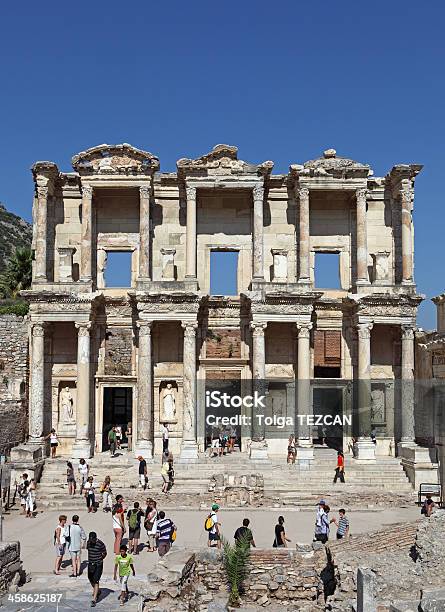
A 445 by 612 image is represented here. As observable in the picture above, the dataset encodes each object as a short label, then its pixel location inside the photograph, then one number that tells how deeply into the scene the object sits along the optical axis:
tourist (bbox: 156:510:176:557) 16.20
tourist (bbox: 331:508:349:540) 17.16
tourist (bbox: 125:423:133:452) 28.83
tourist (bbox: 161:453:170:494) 23.53
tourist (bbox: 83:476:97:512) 21.69
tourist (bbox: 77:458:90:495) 23.80
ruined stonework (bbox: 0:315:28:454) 28.70
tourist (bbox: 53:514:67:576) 15.36
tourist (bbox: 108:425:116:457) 27.20
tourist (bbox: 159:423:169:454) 26.22
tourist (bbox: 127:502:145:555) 16.55
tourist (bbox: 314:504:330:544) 16.85
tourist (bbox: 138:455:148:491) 23.84
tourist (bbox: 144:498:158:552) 17.20
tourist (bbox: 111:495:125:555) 16.05
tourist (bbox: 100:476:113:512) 21.77
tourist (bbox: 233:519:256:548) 15.30
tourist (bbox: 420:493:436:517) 19.86
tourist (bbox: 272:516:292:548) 16.55
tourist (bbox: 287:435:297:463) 26.03
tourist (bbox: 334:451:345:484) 24.48
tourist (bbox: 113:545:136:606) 13.52
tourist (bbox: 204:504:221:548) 16.70
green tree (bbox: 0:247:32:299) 43.16
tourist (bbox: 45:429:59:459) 26.84
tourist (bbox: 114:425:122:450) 29.66
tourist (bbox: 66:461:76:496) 23.32
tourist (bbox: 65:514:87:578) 15.13
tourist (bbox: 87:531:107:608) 13.46
